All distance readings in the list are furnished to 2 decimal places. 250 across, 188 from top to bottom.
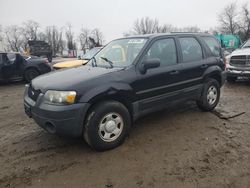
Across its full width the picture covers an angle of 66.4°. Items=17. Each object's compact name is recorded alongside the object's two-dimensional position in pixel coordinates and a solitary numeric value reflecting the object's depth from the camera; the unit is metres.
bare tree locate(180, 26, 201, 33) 56.53
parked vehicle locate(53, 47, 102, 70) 6.92
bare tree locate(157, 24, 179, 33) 54.99
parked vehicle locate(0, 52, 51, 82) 8.03
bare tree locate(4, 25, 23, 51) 58.51
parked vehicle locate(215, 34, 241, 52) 20.41
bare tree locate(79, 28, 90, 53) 57.80
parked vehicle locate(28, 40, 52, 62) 22.09
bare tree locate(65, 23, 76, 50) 58.39
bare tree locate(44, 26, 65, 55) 59.08
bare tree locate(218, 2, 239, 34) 43.46
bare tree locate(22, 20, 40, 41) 58.54
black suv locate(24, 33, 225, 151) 2.66
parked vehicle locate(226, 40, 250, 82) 6.44
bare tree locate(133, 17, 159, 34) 55.45
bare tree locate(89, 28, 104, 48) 58.32
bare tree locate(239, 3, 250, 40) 38.09
